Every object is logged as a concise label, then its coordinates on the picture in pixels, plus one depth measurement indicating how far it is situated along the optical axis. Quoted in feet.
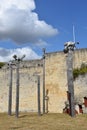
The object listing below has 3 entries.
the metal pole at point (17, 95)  31.11
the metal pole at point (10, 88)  35.11
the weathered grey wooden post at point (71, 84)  27.64
